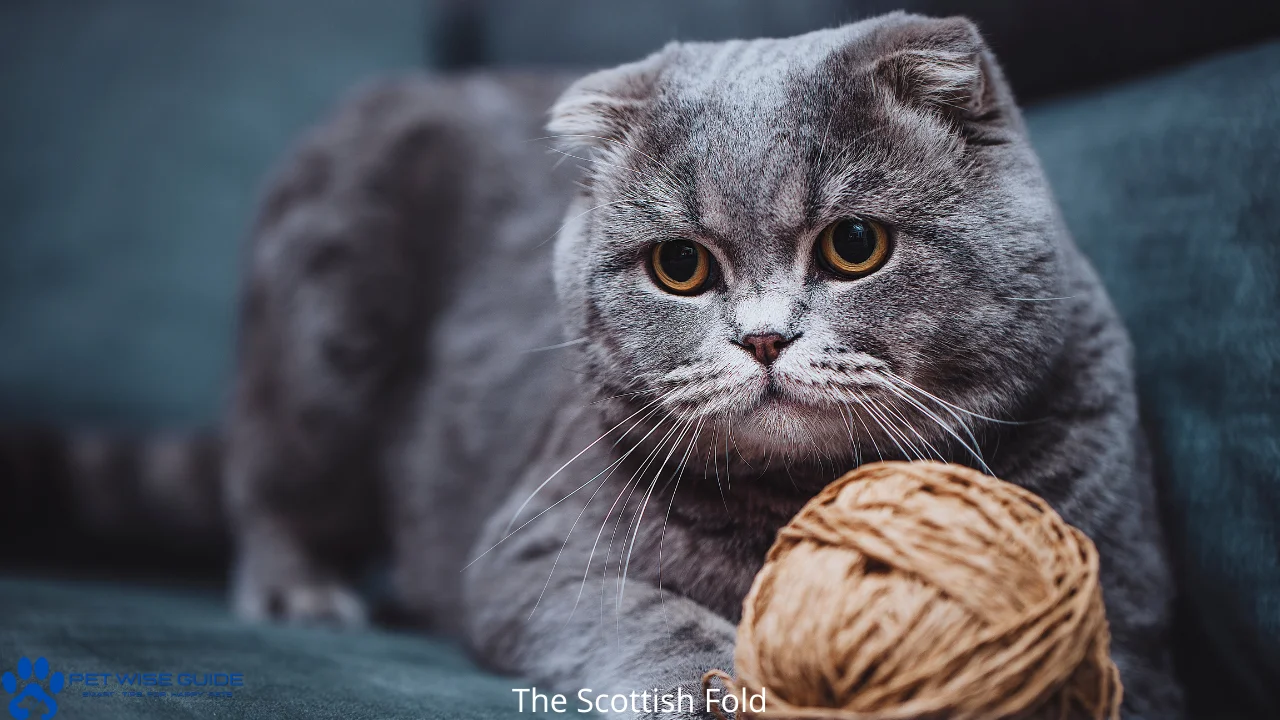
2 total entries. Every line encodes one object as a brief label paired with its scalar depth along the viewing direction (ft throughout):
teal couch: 1.95
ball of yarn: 1.62
